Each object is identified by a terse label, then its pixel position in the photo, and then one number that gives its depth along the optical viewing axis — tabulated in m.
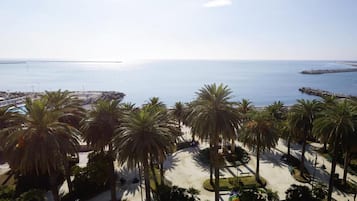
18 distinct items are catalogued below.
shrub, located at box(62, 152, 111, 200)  27.12
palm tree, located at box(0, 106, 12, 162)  32.82
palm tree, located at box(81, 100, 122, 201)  26.95
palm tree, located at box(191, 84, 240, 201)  25.09
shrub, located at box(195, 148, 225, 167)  40.76
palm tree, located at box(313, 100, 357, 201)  26.42
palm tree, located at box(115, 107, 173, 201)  22.05
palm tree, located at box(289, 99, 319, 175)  35.12
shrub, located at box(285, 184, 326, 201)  28.16
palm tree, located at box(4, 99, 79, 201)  20.41
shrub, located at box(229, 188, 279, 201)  27.17
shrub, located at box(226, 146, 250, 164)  41.45
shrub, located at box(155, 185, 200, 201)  28.38
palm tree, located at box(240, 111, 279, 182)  34.19
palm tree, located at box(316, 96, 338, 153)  27.86
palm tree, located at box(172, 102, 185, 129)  52.47
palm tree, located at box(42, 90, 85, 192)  29.91
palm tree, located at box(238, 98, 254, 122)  46.72
